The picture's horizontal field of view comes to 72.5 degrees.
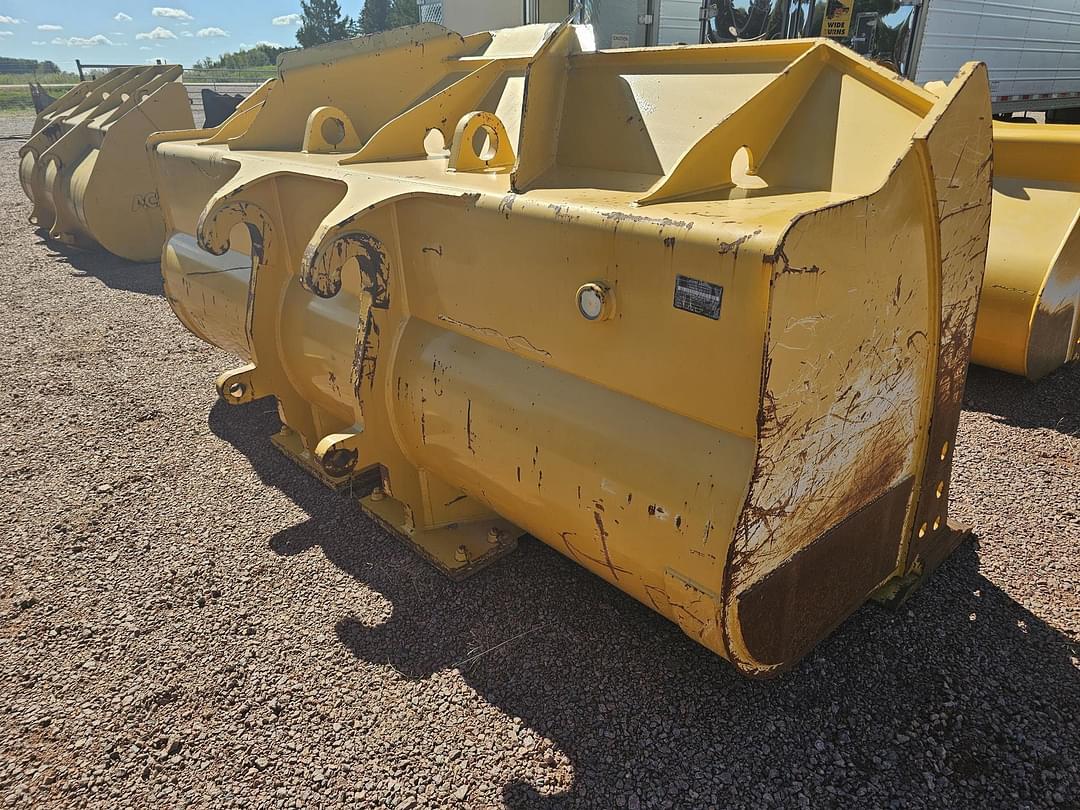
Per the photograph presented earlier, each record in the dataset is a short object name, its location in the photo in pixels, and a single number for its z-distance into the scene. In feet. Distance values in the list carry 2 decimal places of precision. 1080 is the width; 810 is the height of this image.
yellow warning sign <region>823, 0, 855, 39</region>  19.65
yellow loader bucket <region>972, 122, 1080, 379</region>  12.07
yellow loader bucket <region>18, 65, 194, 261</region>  22.17
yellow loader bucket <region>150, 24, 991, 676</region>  5.02
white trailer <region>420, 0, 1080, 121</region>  20.02
